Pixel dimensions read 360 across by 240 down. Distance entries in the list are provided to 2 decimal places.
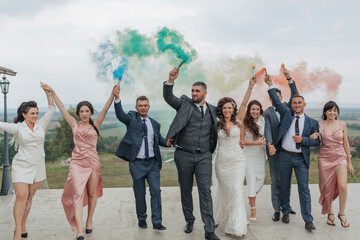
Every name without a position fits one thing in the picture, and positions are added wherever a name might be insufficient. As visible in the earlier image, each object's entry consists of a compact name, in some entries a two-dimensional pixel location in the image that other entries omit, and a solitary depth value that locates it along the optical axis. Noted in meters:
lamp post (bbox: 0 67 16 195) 8.13
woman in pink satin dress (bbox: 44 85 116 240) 4.77
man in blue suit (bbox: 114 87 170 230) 5.04
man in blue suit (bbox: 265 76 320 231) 5.09
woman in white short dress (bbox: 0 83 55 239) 4.50
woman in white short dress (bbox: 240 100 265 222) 5.44
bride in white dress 4.72
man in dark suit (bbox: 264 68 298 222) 5.45
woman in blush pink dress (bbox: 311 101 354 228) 5.16
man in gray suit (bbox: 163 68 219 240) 4.70
